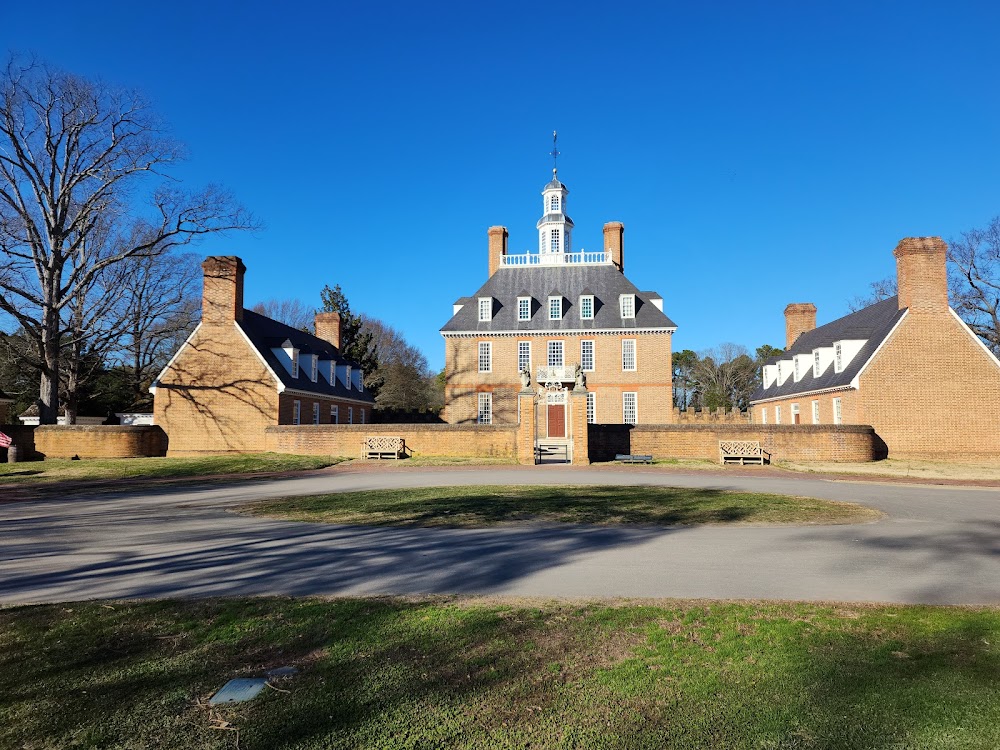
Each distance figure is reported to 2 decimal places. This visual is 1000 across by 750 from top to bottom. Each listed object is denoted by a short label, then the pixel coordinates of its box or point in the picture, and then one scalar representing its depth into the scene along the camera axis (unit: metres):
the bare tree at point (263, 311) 71.12
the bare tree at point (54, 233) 27.77
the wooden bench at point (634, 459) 24.44
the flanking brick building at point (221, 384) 29.94
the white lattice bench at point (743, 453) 24.56
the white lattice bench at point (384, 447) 26.00
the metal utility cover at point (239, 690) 3.68
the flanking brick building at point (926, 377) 28.03
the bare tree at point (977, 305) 37.88
